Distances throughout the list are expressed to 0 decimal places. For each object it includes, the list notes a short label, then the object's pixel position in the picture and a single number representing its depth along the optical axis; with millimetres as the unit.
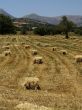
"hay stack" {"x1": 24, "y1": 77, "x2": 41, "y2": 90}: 20500
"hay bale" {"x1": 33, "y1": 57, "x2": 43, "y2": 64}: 33375
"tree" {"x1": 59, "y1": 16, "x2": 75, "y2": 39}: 123962
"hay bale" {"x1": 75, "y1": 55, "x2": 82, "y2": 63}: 34312
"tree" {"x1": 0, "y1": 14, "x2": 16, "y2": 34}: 140375
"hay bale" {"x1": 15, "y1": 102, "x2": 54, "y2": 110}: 12578
